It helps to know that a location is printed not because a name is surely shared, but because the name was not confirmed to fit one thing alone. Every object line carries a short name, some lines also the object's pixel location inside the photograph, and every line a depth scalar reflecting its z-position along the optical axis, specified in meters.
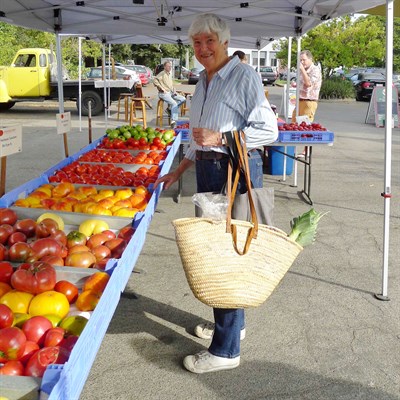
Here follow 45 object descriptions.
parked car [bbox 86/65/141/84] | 20.70
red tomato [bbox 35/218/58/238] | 2.85
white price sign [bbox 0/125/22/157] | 3.61
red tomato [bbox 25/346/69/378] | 1.71
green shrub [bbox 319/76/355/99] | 26.12
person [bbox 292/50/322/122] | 9.12
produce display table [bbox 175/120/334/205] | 6.68
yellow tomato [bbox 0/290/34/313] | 2.16
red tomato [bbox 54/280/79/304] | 2.27
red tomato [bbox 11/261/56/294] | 2.26
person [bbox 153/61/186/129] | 15.09
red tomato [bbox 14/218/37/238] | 2.94
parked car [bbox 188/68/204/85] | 36.46
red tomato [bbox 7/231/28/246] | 2.78
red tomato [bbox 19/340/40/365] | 1.83
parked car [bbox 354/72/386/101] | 25.44
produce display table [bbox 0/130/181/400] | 1.54
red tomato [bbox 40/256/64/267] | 2.51
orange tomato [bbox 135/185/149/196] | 3.82
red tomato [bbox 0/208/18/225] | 3.07
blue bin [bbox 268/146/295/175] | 8.64
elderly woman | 2.65
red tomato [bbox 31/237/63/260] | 2.58
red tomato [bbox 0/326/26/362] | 1.80
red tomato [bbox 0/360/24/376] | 1.70
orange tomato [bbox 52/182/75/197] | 3.83
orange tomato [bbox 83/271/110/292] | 2.23
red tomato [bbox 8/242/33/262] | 2.57
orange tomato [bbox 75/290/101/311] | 2.19
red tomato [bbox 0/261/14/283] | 2.36
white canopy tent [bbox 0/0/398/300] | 6.01
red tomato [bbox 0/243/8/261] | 2.59
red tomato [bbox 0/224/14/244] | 2.81
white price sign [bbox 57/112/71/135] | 5.21
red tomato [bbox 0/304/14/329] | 1.98
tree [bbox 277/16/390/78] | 25.06
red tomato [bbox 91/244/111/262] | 2.68
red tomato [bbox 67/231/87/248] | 2.81
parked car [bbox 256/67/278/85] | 38.47
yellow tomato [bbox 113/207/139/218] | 3.32
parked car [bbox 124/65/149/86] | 29.23
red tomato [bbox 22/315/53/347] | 1.94
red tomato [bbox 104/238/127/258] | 2.76
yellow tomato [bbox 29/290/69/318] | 2.12
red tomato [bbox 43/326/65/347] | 1.89
